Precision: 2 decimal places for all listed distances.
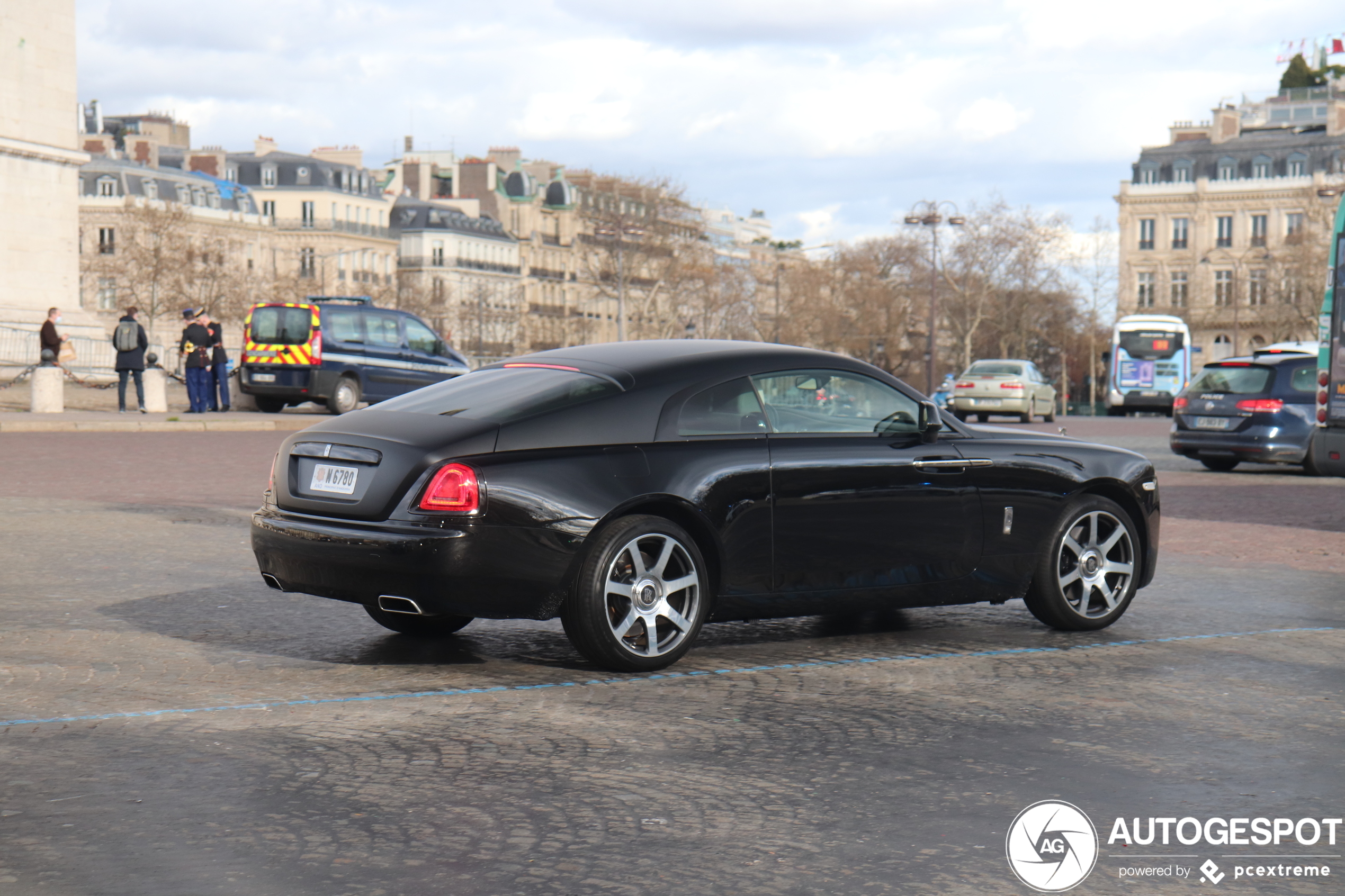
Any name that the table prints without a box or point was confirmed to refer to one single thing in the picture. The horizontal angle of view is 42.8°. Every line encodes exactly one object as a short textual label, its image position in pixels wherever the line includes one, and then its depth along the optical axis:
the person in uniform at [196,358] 29.67
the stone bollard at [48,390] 28.31
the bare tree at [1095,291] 90.31
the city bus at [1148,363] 56.12
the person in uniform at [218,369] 31.34
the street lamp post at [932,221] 62.86
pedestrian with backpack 28.86
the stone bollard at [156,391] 29.70
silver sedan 39.19
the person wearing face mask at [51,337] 29.91
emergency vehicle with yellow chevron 29.25
